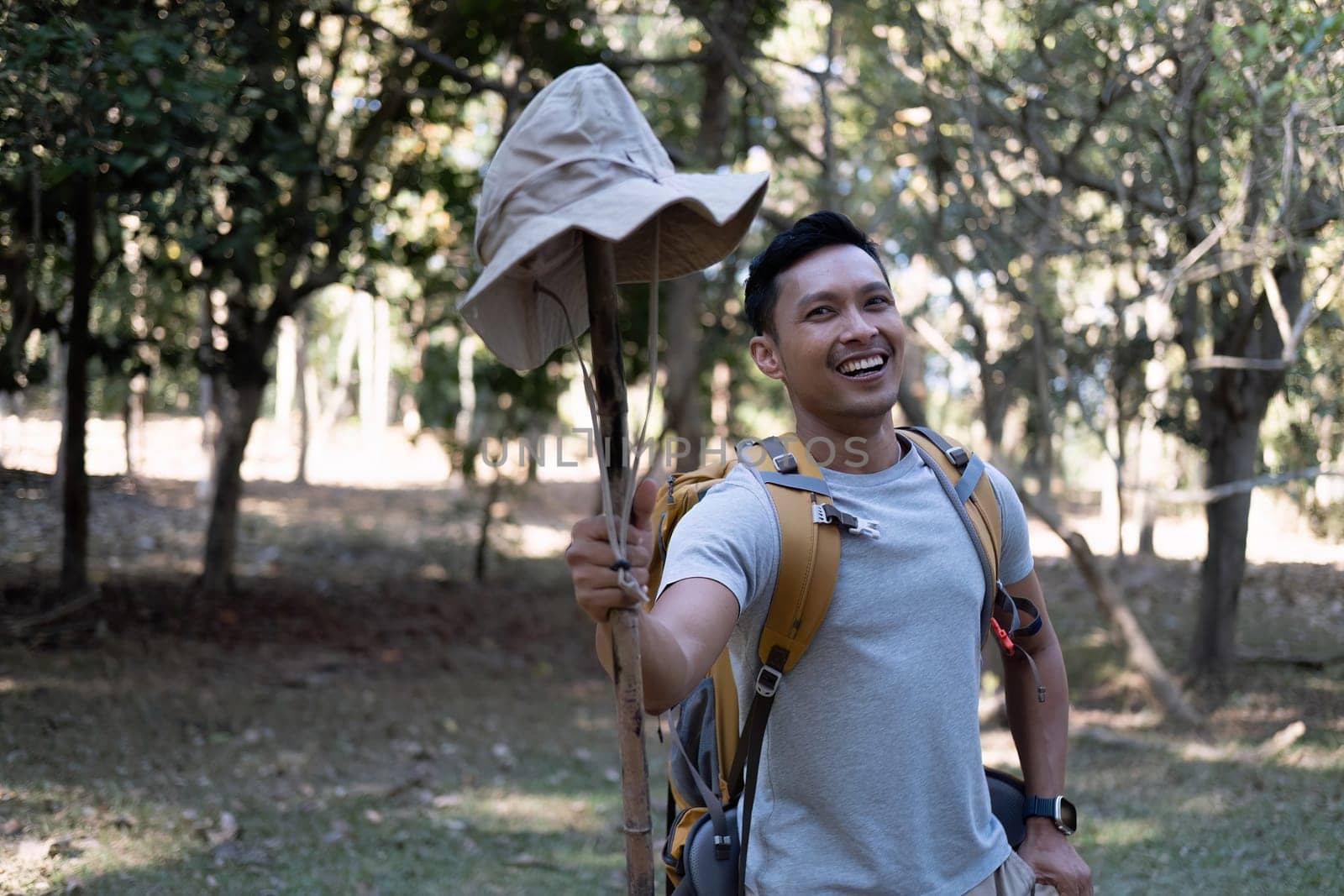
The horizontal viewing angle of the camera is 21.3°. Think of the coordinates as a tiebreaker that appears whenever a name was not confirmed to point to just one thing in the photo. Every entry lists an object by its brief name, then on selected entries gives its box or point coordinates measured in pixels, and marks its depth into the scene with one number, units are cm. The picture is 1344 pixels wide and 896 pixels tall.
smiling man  326
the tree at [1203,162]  599
